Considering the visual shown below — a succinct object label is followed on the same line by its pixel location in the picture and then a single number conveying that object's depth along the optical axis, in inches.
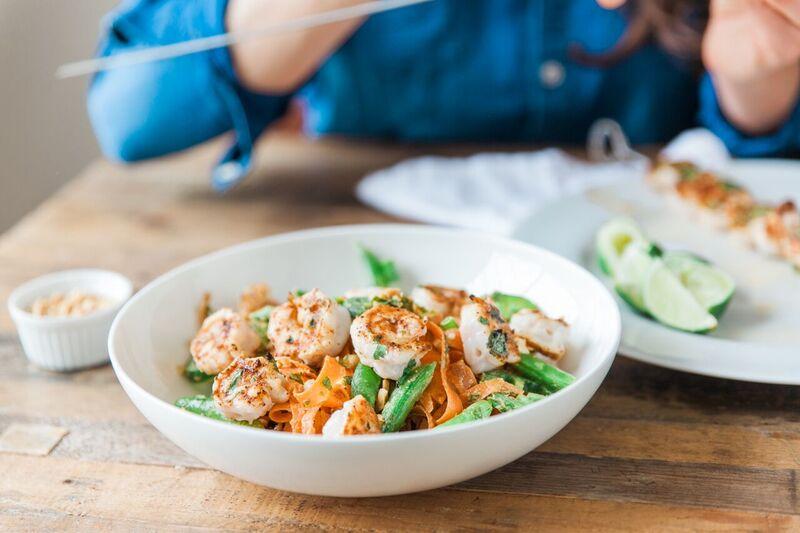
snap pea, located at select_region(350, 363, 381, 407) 33.0
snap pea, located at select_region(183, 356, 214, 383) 38.3
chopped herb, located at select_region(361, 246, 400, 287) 45.7
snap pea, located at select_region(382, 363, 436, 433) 32.1
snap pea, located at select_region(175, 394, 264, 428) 33.8
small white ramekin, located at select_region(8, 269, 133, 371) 43.9
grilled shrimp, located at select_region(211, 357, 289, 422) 31.8
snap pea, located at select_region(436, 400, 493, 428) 31.2
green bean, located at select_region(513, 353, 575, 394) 34.9
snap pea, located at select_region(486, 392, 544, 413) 31.8
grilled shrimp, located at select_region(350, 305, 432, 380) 32.0
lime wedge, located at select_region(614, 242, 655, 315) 43.4
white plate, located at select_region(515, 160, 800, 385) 37.8
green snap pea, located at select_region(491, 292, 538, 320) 40.1
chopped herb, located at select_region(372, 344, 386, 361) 31.9
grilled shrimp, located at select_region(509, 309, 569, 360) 36.3
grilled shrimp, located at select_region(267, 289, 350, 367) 34.1
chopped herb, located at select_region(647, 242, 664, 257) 45.1
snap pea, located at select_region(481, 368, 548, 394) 34.7
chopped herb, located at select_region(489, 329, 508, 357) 33.8
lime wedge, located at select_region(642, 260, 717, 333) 40.6
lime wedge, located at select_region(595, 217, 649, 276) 48.8
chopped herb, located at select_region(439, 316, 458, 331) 36.7
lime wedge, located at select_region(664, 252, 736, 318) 42.3
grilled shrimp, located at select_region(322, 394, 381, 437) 29.6
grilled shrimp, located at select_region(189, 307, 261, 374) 36.3
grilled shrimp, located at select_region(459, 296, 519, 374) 33.8
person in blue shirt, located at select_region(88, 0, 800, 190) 68.4
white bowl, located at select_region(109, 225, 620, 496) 27.7
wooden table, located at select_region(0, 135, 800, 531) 32.0
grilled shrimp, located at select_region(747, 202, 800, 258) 50.6
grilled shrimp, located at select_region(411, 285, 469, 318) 39.2
